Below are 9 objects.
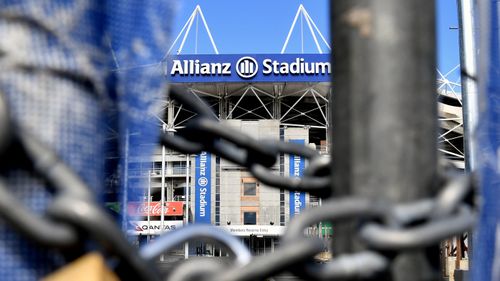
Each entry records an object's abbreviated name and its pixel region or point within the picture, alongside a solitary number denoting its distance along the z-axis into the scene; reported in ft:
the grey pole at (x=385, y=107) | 2.35
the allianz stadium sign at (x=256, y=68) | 94.84
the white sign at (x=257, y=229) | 94.48
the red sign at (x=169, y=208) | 99.25
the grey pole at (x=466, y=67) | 12.71
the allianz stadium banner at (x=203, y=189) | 91.21
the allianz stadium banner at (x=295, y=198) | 80.18
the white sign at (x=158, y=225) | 90.78
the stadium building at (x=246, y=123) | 93.20
